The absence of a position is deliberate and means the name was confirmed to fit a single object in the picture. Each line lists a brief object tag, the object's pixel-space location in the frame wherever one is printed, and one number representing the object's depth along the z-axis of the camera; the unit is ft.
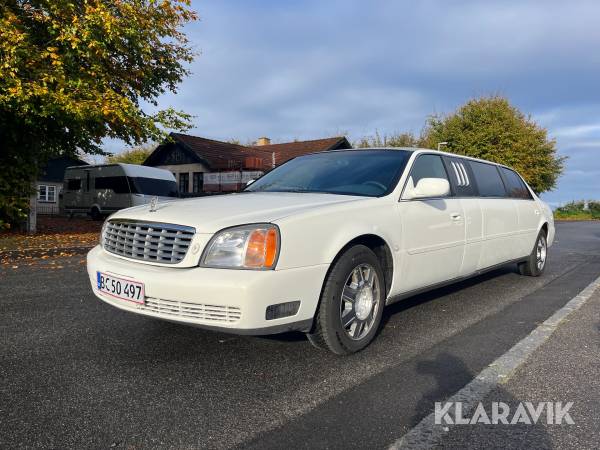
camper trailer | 63.05
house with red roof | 85.12
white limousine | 8.82
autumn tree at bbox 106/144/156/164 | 176.45
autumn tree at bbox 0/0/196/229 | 29.84
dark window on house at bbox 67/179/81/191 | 73.51
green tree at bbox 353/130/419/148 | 155.42
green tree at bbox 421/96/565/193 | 108.06
